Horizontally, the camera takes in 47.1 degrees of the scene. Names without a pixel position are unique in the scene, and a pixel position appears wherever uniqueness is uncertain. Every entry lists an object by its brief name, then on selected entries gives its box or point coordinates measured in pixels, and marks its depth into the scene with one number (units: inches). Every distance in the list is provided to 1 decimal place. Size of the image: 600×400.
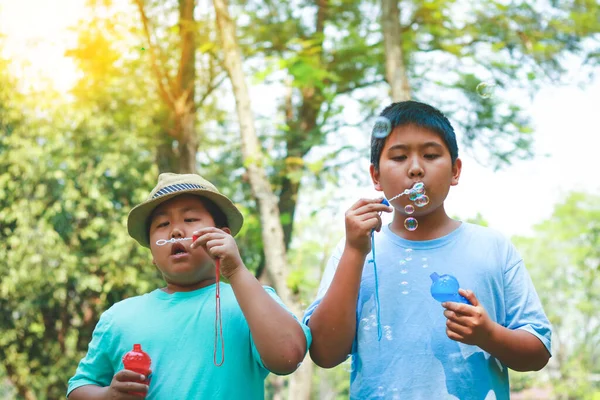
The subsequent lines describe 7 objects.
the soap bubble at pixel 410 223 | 82.7
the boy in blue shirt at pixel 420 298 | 76.0
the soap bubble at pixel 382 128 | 84.7
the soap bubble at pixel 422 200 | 77.6
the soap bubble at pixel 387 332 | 79.1
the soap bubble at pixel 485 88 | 117.2
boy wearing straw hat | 76.9
